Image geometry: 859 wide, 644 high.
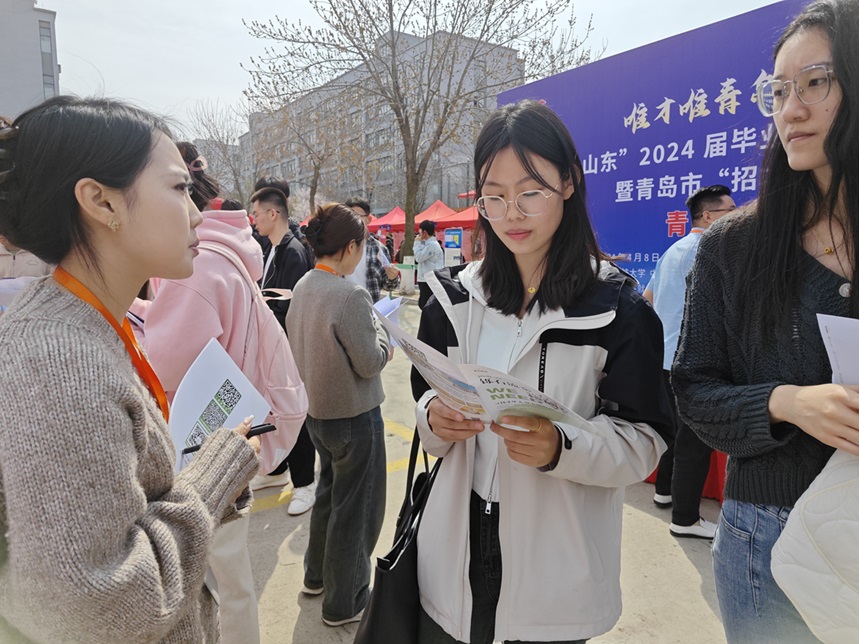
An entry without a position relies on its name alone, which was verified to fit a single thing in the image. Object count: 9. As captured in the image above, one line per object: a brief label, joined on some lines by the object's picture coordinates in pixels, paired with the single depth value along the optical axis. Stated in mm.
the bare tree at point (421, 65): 11906
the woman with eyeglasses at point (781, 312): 1021
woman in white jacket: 1211
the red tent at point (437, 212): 15891
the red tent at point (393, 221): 17203
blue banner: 3258
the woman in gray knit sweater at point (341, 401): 2330
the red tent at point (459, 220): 13211
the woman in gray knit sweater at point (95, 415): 734
